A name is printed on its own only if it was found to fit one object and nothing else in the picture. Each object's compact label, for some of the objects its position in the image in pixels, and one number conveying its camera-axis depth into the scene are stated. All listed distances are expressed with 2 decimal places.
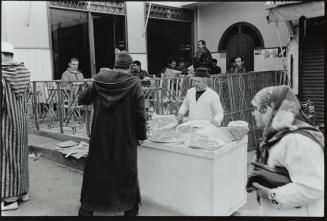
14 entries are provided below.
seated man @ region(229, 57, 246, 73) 8.46
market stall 3.60
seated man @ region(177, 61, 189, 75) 10.64
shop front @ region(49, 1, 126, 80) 9.25
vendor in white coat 4.99
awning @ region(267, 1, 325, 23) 6.29
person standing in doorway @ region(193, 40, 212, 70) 9.07
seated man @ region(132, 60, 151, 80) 8.06
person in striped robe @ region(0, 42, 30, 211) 4.12
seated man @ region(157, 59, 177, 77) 10.63
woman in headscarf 2.26
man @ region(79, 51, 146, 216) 3.80
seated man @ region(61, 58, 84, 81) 8.48
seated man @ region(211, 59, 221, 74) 10.22
